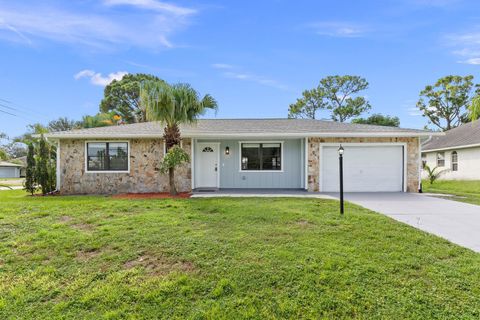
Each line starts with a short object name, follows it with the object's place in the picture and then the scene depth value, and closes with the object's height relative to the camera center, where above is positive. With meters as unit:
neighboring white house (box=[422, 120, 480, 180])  14.67 +0.59
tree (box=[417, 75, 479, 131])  26.75 +6.78
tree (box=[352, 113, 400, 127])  25.64 +4.34
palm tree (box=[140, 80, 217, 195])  8.71 +2.09
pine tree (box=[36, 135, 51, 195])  10.35 -0.11
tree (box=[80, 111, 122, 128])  20.03 +3.42
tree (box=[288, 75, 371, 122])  28.08 +7.35
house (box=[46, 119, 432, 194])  10.37 +0.25
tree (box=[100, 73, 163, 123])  27.73 +7.05
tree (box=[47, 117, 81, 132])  37.25 +5.97
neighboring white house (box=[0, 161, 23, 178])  32.94 -0.76
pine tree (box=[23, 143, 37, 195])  10.35 -0.35
